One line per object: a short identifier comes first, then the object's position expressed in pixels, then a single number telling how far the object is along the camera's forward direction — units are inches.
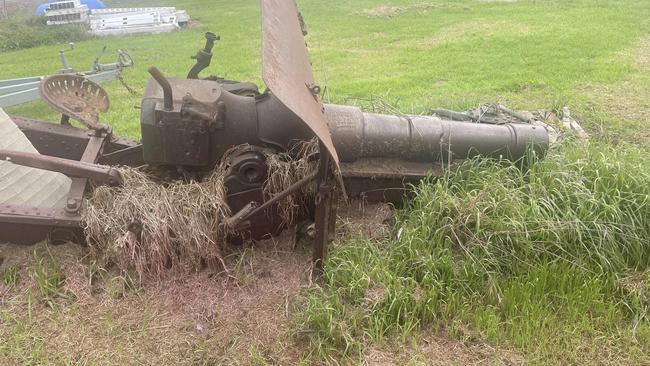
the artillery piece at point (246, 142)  126.1
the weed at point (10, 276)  136.7
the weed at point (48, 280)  132.8
